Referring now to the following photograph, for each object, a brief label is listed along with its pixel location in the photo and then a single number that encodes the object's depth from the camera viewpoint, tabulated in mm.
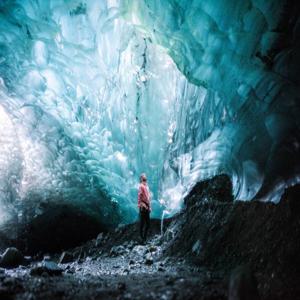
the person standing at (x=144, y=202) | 6325
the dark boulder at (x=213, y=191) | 5426
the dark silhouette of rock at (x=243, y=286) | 2198
